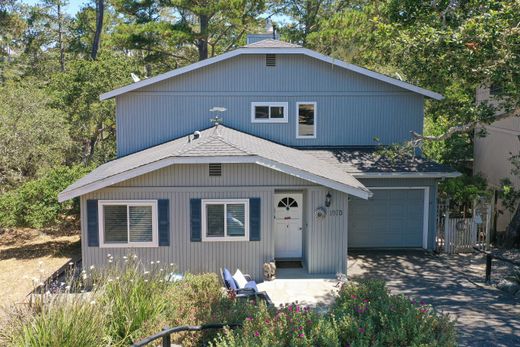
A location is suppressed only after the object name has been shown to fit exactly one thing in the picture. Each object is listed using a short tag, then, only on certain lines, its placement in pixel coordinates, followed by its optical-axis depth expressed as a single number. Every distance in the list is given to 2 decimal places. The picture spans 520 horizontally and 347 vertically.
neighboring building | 18.61
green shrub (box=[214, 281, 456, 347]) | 6.66
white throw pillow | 12.11
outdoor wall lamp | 13.66
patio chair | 11.35
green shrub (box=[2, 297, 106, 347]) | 6.53
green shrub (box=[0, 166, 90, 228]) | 16.52
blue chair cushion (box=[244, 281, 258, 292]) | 11.82
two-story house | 13.39
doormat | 14.57
